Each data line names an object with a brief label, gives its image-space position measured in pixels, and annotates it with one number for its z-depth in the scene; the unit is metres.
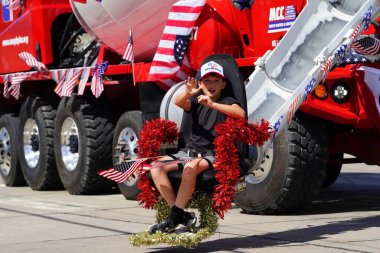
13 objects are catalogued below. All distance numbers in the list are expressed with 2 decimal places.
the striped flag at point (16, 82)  15.21
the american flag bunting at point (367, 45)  10.62
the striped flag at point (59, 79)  14.23
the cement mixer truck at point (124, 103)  10.69
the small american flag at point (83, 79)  13.80
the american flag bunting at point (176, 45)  11.84
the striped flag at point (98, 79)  13.48
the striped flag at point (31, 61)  14.77
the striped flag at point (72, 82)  14.02
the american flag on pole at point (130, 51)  12.71
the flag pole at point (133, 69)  12.74
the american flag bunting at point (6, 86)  15.68
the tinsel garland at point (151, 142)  8.81
